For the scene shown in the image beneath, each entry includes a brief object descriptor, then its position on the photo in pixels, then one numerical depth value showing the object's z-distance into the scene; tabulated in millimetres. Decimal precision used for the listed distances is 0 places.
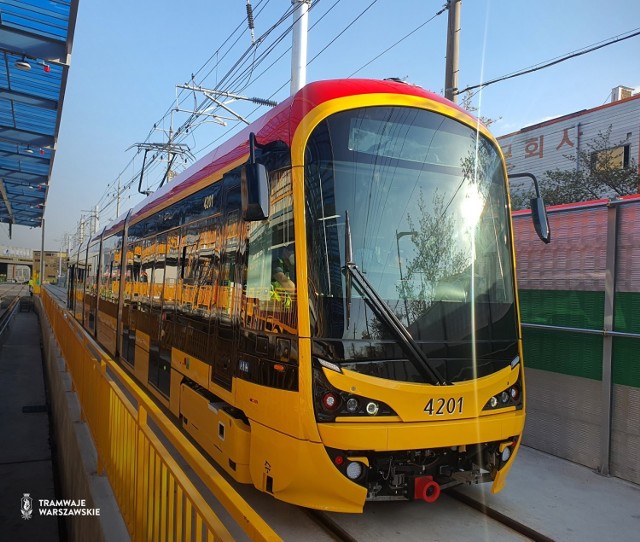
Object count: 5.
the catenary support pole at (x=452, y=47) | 9633
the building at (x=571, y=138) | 19438
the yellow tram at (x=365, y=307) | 3678
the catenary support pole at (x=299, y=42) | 10234
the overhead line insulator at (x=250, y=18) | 11555
